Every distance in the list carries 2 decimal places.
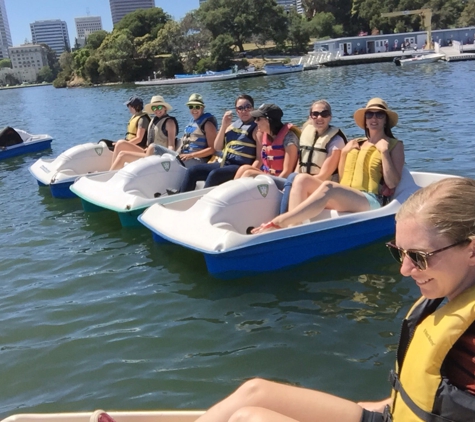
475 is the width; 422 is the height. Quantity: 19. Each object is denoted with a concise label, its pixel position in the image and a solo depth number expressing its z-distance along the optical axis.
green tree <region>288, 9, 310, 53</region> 69.25
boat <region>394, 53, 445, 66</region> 44.56
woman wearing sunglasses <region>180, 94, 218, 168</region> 7.76
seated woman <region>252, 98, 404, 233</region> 5.24
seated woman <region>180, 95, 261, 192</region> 6.70
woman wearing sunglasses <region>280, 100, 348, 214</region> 5.76
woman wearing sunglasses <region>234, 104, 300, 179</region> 6.08
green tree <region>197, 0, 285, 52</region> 67.94
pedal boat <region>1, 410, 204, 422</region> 2.78
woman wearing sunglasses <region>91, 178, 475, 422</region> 1.87
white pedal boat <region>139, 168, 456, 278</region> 5.06
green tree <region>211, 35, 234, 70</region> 64.06
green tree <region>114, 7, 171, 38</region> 75.56
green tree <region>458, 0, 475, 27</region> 65.06
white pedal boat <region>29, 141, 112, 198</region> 8.79
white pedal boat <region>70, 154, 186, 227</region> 6.75
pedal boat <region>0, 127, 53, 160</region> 13.64
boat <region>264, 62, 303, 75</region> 51.00
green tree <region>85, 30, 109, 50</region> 79.62
